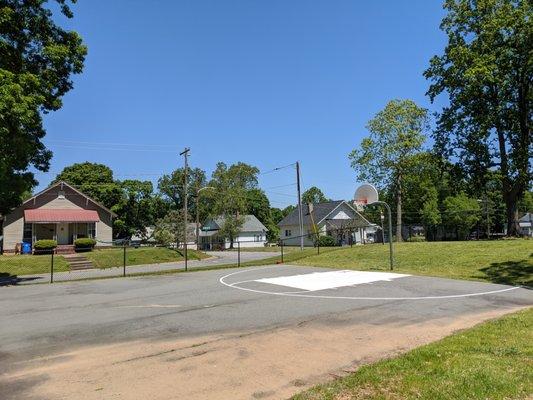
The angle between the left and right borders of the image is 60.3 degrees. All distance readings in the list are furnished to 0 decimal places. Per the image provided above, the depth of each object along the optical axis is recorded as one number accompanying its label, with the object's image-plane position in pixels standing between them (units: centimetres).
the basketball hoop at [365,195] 2097
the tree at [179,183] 8031
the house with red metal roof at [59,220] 3869
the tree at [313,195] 12132
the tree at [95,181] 5706
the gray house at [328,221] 5816
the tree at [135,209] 5819
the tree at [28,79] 1661
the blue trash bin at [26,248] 3750
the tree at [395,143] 4356
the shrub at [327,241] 5350
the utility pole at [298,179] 4309
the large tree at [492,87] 3105
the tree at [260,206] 8706
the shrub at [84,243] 3822
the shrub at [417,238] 6629
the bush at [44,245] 3620
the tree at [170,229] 4591
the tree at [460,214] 6156
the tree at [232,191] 5944
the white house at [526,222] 8589
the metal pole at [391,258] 1985
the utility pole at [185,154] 3903
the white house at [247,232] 6894
